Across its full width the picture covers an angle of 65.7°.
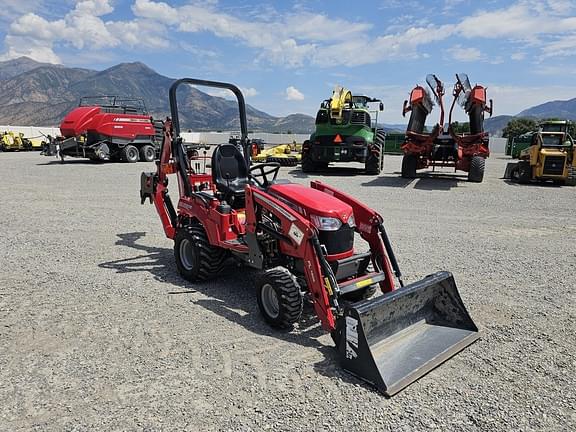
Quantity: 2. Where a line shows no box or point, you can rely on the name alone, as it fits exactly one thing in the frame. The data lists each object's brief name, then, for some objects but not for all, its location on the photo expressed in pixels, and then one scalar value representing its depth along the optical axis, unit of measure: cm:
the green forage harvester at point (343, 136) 1611
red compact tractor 325
